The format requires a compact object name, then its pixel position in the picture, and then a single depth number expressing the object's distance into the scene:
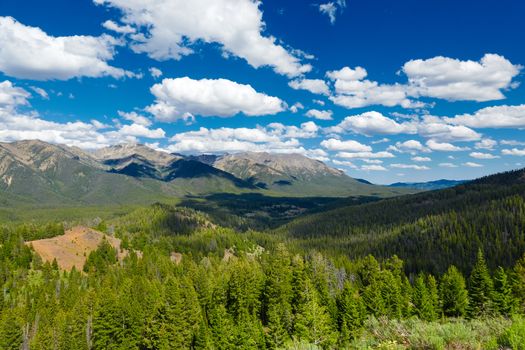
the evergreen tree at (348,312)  62.72
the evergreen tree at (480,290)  70.94
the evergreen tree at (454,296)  74.75
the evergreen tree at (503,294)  70.61
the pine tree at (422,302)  70.75
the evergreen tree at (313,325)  53.56
